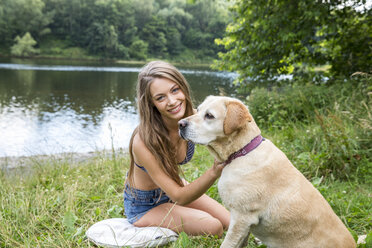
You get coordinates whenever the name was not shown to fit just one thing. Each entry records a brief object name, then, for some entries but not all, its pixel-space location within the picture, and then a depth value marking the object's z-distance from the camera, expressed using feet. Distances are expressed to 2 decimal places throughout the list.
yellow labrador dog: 7.82
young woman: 10.27
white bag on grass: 10.48
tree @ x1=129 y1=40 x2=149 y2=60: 225.52
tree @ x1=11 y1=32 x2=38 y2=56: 191.11
